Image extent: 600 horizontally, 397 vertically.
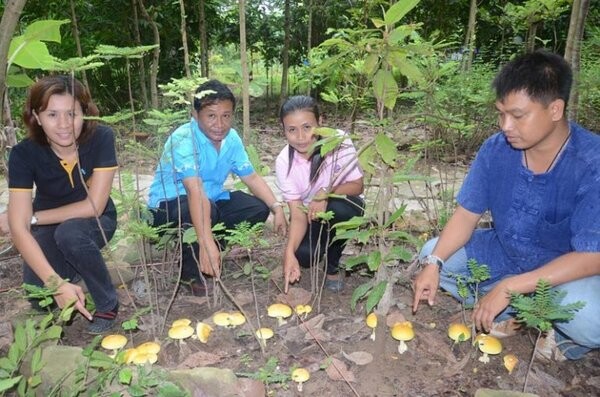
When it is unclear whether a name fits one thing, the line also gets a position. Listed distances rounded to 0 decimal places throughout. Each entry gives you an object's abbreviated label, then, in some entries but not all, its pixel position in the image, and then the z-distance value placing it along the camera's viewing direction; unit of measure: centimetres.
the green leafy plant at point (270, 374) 203
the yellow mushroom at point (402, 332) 223
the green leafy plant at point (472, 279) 213
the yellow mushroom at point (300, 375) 205
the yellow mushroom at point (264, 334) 237
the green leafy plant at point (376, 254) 201
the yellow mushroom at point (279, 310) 246
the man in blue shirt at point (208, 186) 262
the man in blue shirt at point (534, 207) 205
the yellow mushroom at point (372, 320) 232
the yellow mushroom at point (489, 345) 220
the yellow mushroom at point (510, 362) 223
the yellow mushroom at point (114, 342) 225
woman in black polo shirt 241
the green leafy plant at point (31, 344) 167
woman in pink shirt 269
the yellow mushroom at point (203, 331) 238
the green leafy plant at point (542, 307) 172
